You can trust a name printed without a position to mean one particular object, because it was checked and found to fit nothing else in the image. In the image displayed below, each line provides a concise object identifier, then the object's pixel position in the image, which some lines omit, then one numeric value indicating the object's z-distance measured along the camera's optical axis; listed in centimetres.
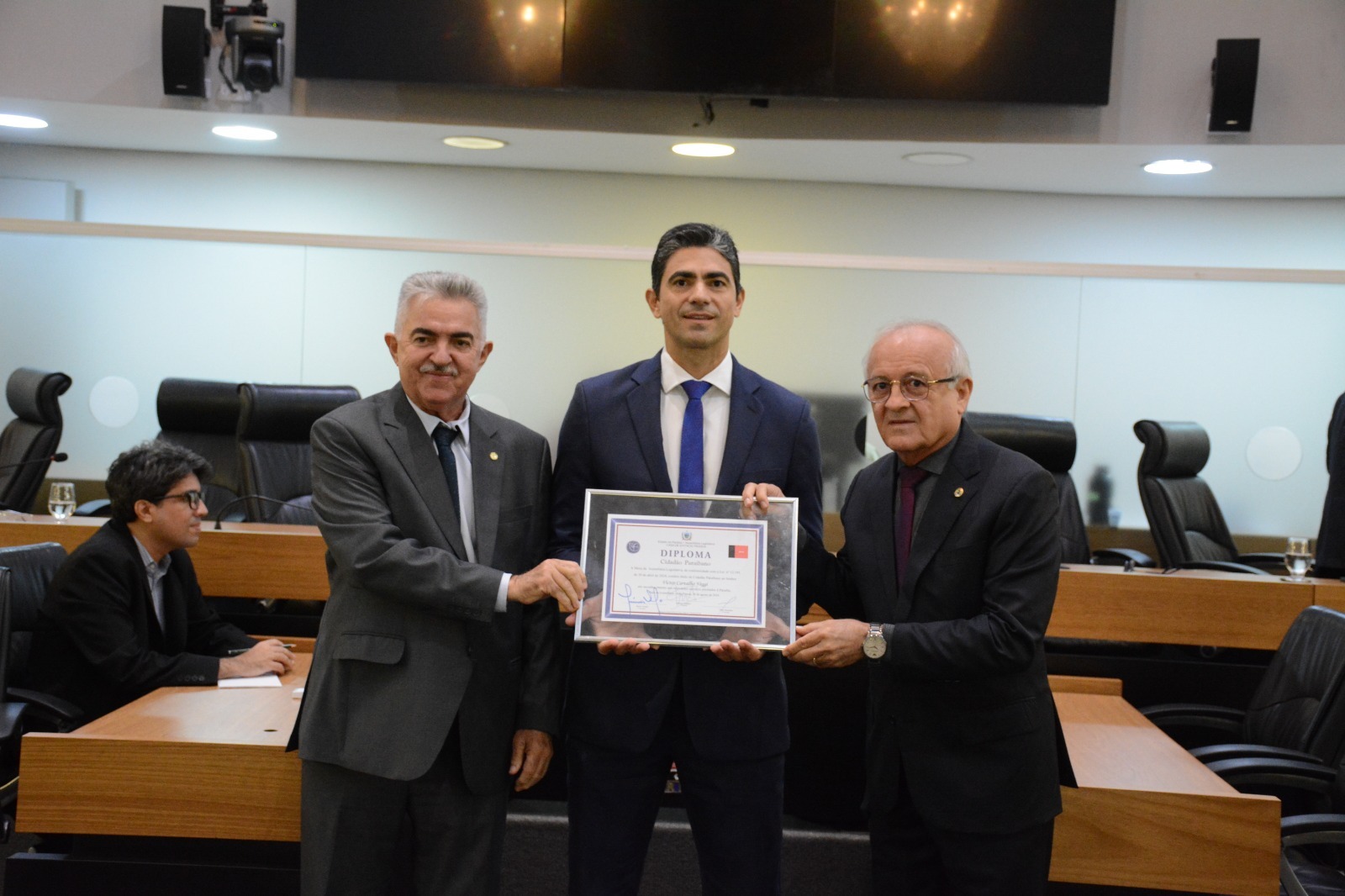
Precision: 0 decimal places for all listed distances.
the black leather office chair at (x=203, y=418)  495
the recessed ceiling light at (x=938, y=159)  585
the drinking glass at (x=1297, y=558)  350
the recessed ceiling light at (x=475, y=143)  598
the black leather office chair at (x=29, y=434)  485
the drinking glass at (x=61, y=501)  367
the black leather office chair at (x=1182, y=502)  487
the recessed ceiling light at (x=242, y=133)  593
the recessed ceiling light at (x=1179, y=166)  571
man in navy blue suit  200
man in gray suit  193
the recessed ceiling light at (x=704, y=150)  584
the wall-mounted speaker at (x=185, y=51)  525
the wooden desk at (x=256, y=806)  232
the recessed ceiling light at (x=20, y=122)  599
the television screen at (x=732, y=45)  527
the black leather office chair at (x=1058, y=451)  473
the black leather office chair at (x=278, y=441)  454
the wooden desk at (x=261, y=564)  338
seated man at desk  283
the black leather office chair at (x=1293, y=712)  270
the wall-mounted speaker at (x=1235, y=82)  509
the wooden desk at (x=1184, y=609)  327
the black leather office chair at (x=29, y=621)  270
